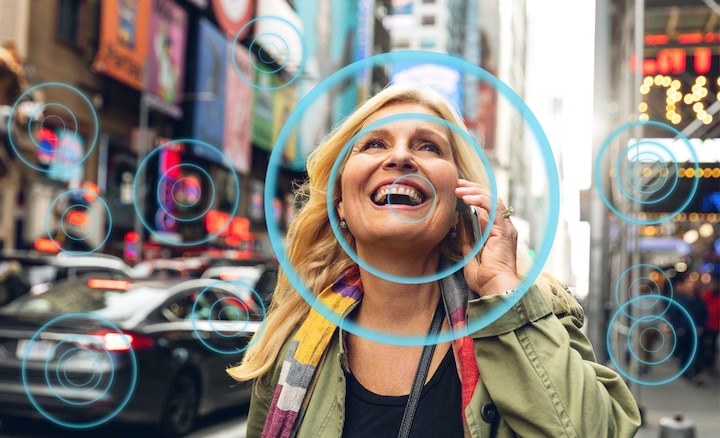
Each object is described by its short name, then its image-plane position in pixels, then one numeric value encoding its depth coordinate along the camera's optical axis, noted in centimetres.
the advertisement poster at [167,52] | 2844
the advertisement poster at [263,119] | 2842
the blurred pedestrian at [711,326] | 1437
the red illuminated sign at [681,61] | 826
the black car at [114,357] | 741
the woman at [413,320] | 192
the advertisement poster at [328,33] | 2888
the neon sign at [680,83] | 774
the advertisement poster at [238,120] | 2889
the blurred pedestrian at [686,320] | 1305
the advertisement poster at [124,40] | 2545
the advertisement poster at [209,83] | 2941
